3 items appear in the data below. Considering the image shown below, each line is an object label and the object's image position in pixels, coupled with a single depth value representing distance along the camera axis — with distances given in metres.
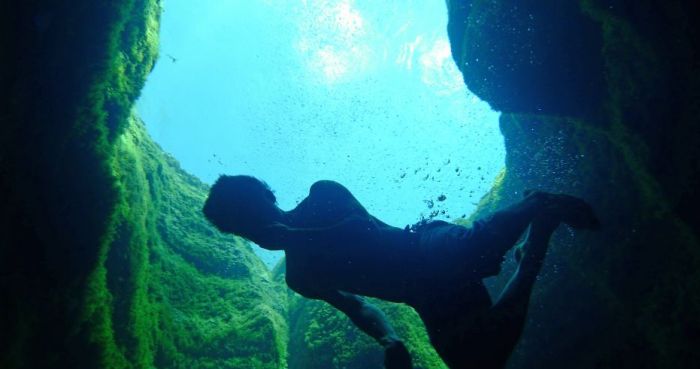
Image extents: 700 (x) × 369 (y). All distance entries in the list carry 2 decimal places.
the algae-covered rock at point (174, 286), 5.75
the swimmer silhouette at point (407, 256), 2.96
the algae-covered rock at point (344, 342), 7.90
